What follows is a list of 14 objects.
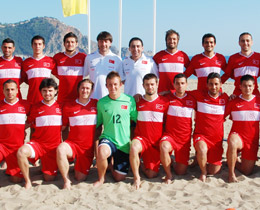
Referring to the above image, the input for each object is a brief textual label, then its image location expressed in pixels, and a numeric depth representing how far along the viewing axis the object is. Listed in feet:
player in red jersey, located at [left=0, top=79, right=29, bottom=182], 16.88
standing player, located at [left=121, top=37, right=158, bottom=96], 19.00
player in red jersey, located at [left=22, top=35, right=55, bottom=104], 19.43
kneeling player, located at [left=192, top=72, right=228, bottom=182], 17.52
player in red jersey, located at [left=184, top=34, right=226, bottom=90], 19.24
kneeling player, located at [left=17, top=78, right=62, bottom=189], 16.98
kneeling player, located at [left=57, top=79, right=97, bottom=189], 17.16
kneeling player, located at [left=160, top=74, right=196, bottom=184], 17.48
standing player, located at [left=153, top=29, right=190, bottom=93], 19.44
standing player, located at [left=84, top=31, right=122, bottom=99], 19.36
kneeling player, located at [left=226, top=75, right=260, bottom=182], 17.37
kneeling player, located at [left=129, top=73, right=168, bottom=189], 17.46
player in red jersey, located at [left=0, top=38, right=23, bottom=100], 19.62
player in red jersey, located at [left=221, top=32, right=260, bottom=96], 19.17
